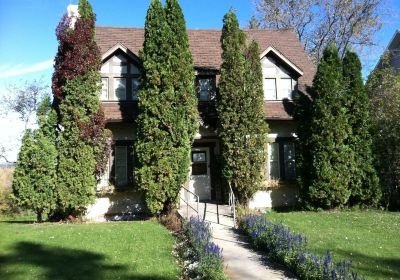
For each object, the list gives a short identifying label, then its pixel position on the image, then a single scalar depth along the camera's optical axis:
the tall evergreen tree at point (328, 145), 15.85
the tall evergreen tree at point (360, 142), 16.20
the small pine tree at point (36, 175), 14.04
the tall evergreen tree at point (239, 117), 15.78
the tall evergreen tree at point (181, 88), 15.05
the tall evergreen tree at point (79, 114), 14.65
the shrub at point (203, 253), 7.67
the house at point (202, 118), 16.80
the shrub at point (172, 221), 12.73
